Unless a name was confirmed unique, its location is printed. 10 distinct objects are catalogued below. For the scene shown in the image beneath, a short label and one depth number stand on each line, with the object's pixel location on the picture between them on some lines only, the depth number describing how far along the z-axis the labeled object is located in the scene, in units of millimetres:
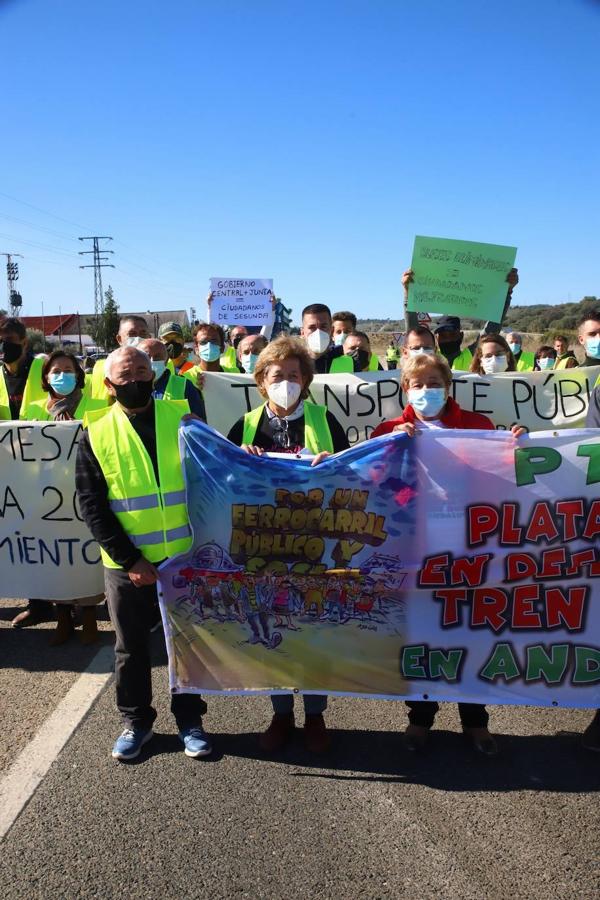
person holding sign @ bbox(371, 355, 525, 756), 3337
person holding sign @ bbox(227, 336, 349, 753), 3434
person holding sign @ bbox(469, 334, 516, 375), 5828
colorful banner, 3297
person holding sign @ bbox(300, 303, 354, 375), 5762
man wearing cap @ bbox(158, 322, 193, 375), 6707
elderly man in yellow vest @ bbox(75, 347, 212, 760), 3264
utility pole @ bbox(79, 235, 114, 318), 77062
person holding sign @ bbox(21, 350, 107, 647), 4688
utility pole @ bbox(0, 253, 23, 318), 66125
